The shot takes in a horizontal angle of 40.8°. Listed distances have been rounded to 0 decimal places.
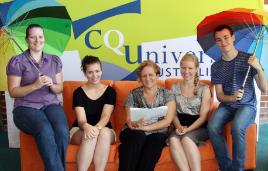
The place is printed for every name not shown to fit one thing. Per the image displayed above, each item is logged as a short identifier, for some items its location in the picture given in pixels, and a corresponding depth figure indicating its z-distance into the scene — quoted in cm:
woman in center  273
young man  281
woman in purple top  272
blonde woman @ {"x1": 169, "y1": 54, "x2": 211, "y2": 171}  285
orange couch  286
